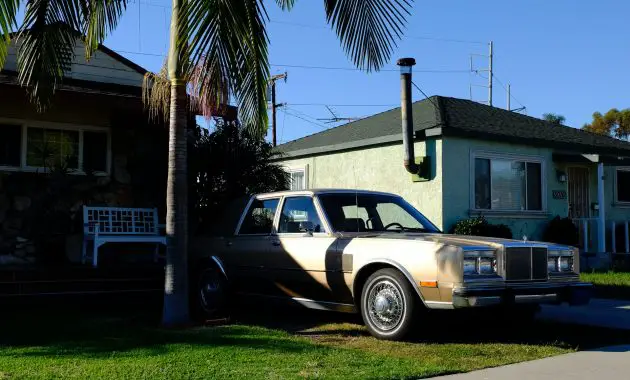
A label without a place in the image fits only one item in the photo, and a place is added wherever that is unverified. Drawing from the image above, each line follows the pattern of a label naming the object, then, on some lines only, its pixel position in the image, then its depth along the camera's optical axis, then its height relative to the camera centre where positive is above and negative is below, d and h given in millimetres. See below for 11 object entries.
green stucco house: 14867 +1526
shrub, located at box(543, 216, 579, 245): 16031 -13
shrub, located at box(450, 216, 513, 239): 14258 +63
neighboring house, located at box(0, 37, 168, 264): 10579 +1248
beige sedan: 6762 -339
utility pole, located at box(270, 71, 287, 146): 31377 +5435
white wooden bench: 10086 +37
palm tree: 7179 +1983
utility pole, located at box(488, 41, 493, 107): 41481 +9188
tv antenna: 35156 +5683
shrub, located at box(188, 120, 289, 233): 11633 +1048
